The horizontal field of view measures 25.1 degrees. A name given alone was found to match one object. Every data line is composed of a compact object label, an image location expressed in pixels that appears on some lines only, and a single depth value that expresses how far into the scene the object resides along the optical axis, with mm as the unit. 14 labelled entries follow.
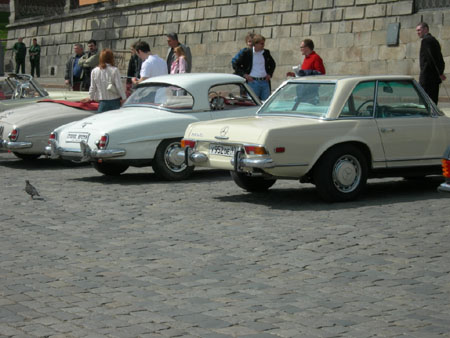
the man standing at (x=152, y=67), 16281
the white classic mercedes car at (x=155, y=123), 12375
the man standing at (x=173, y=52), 17375
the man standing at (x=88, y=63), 20797
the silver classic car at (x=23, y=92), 17031
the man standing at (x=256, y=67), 17172
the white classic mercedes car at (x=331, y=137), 10164
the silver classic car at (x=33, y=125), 14469
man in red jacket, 16672
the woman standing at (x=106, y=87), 15078
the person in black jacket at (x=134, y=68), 18903
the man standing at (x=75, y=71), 21359
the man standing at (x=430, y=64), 17156
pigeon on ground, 10926
